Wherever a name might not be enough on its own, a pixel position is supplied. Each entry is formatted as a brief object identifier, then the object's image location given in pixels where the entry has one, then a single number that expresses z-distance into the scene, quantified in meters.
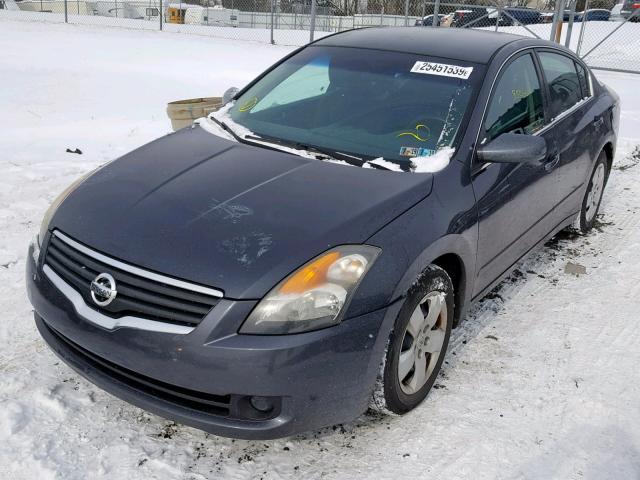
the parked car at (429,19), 18.88
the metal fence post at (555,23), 12.13
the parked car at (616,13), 21.80
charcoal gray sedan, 2.31
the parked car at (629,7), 20.60
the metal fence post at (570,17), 12.27
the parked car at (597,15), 25.19
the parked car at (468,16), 18.56
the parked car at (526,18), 20.17
